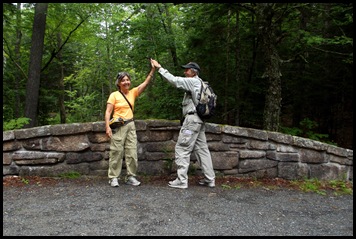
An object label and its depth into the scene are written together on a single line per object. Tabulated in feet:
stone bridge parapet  15.28
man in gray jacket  13.88
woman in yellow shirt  14.17
